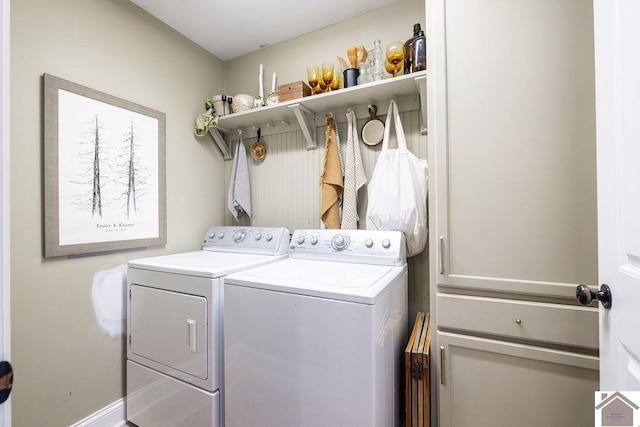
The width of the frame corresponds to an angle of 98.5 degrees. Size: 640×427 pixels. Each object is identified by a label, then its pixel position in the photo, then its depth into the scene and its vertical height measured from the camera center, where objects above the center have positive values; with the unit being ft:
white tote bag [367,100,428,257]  4.98 +0.33
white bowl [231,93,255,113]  6.90 +2.83
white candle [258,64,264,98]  7.03 +3.31
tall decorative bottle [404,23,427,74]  4.86 +2.92
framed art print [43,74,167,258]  4.56 +0.85
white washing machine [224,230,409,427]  3.16 -1.68
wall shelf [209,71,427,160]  5.15 +2.45
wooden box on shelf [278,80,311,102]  6.18 +2.82
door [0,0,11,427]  1.54 +0.07
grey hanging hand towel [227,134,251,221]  7.30 +0.80
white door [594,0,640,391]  2.15 +0.23
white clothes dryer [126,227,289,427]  4.30 -2.05
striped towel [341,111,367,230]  6.00 +0.82
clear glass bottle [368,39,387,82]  5.54 +3.11
